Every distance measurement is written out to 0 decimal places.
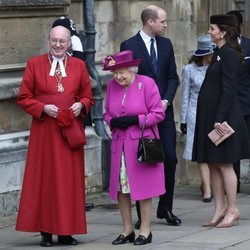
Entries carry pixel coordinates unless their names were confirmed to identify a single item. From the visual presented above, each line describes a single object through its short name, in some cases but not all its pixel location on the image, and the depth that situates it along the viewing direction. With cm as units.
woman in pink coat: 1823
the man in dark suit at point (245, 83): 2403
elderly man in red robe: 1830
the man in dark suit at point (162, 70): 2020
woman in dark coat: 1942
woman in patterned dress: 2381
